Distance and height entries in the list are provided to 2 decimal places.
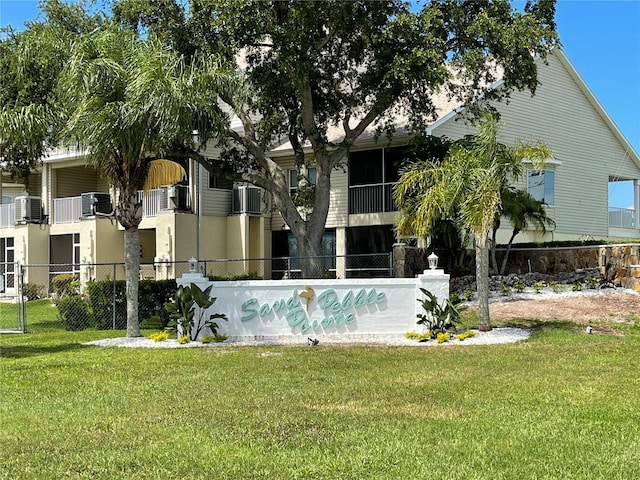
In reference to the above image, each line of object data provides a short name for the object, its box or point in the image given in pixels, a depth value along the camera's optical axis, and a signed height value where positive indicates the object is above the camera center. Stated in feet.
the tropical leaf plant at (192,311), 46.33 -3.54
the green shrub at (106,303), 58.29 -3.66
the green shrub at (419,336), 44.34 -5.19
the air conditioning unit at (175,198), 82.79 +7.20
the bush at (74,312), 58.49 -4.41
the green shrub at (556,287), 61.86 -3.09
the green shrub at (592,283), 63.00 -2.82
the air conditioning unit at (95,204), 87.45 +6.92
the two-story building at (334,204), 83.15 +6.70
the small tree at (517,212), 67.46 +4.03
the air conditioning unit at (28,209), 93.81 +6.91
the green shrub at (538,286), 62.25 -3.00
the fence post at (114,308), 57.31 -4.02
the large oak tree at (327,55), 56.65 +17.18
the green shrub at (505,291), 61.83 -3.36
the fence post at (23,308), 56.08 -3.90
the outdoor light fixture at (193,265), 48.10 -0.51
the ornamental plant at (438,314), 44.52 -3.83
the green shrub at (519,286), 62.69 -2.97
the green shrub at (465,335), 43.80 -5.14
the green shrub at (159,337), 47.09 -5.29
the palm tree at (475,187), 45.65 +4.40
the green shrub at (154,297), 59.00 -3.26
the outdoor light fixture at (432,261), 45.60 -0.45
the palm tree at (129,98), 43.45 +10.12
